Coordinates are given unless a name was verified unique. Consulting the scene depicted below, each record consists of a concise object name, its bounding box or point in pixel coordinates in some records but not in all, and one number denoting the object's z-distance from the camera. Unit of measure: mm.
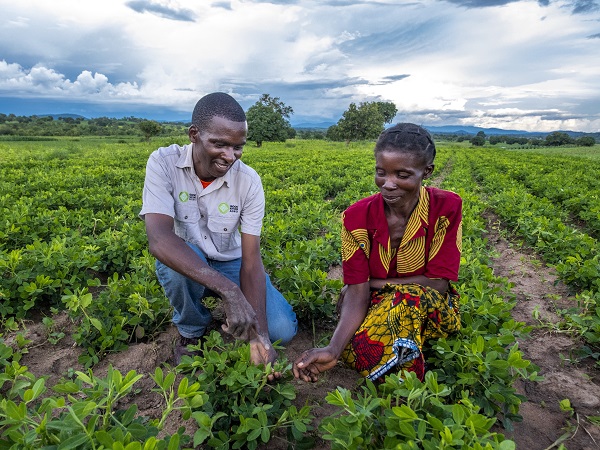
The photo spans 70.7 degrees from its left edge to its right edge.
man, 2320
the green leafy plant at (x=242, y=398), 1848
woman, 2285
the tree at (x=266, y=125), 43531
